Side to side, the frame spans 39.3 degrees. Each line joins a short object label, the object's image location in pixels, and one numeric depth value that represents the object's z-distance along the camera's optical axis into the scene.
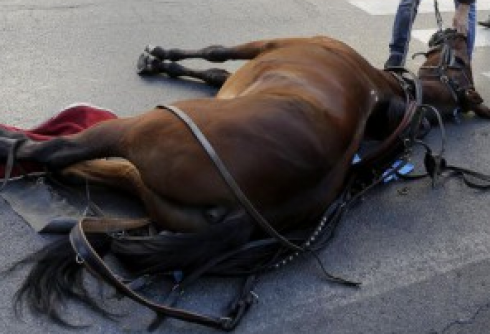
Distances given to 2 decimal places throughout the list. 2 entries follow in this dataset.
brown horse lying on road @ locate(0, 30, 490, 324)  2.40
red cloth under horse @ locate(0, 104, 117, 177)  3.26
